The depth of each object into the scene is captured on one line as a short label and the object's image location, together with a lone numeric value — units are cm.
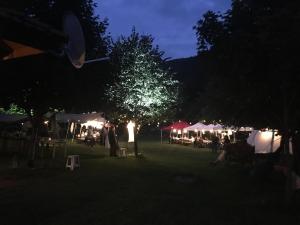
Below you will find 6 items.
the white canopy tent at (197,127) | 2652
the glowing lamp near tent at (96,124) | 2554
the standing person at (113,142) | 1567
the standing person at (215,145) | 2204
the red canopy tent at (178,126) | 2935
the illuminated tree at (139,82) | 1597
